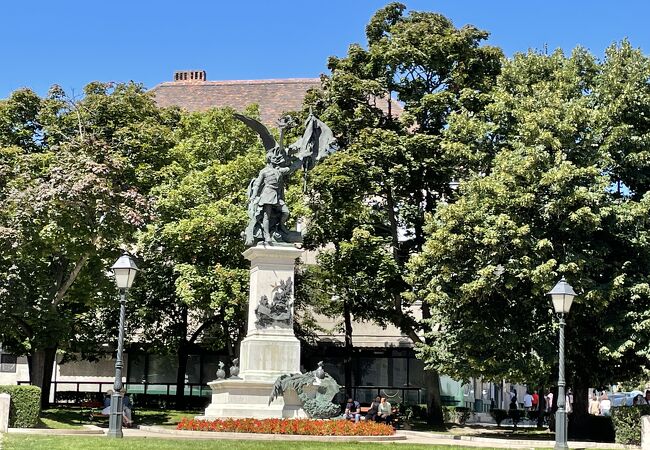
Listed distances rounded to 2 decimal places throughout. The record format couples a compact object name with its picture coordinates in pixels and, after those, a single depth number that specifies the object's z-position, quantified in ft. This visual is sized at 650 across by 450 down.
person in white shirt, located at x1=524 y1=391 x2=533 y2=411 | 157.56
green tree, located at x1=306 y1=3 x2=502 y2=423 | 110.01
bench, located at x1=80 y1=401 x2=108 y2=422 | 101.54
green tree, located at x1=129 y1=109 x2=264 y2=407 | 112.16
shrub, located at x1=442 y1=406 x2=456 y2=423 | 123.13
